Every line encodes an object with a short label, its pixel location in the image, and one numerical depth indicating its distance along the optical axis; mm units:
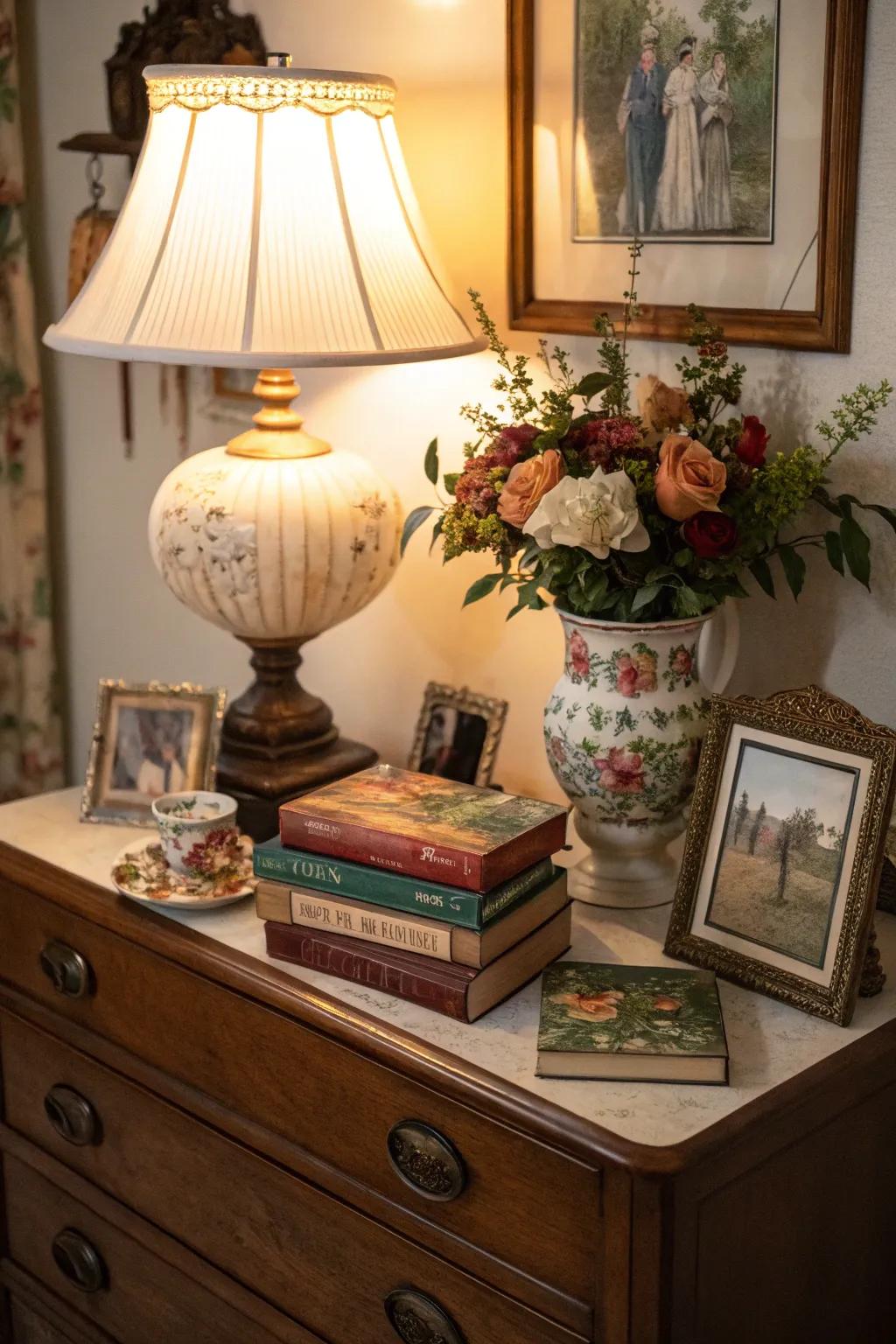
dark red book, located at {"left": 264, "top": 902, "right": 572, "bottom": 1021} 1207
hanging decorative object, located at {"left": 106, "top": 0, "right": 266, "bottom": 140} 1898
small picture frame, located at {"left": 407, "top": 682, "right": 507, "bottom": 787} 1649
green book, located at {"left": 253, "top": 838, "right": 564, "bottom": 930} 1203
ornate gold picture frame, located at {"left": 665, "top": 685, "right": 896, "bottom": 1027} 1177
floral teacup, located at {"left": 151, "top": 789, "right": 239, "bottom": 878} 1426
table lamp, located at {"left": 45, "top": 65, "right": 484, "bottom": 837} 1385
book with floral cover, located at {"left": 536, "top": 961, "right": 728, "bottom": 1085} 1109
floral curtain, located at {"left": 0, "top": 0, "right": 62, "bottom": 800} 2250
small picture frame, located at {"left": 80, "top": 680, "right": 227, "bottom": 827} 1620
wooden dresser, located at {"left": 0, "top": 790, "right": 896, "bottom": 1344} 1087
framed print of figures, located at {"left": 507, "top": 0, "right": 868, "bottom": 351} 1346
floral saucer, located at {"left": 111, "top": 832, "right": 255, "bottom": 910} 1415
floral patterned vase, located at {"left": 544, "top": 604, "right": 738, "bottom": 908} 1354
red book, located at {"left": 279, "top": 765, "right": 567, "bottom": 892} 1216
